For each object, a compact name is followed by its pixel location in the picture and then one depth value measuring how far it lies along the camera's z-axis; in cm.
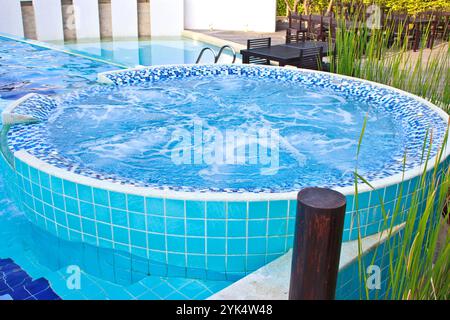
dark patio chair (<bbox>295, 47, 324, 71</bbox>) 769
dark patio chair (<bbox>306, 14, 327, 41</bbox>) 1040
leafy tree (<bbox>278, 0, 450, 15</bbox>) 1319
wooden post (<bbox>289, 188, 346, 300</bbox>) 169
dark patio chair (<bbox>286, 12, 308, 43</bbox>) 1002
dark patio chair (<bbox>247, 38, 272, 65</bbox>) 832
